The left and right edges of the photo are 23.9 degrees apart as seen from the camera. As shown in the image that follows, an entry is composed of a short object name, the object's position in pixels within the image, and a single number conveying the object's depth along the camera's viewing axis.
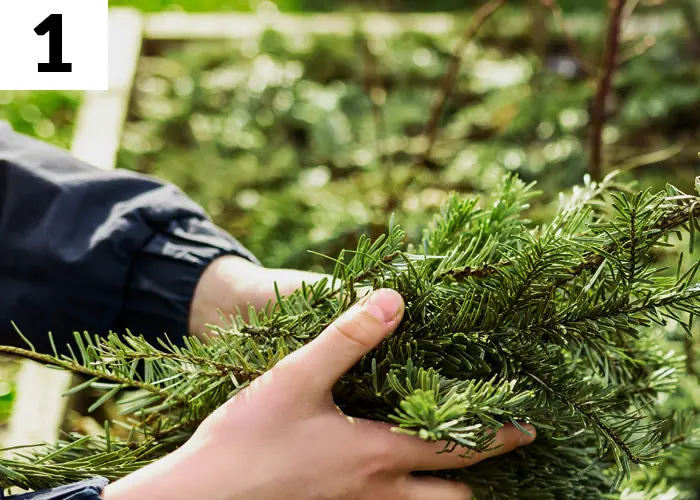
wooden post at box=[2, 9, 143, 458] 0.93
